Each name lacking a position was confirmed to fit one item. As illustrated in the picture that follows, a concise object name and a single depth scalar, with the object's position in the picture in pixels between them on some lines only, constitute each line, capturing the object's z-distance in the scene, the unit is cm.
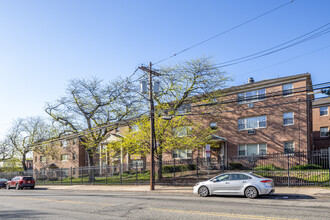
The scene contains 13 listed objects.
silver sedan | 1480
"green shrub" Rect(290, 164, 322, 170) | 2431
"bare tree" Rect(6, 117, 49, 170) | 5454
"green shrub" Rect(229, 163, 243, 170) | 3012
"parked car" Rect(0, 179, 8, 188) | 3777
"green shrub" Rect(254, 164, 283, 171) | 2424
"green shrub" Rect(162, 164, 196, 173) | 3153
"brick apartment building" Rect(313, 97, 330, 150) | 3975
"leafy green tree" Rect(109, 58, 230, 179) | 2533
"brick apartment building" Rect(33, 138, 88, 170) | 5122
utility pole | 2173
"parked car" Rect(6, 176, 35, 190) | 3256
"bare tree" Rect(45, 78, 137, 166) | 3121
